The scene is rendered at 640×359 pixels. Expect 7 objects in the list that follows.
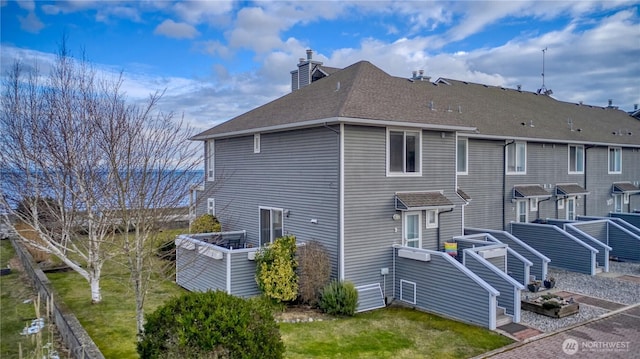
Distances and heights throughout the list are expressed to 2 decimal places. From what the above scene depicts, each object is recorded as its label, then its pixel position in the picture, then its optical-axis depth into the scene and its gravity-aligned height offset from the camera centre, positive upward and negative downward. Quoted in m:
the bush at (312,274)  10.99 -2.66
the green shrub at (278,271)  10.79 -2.55
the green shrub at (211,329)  5.16 -2.01
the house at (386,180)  11.19 -0.13
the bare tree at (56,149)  10.16 +0.75
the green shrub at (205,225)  15.90 -1.89
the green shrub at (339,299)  10.48 -3.20
